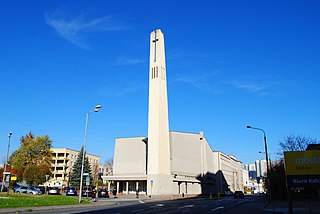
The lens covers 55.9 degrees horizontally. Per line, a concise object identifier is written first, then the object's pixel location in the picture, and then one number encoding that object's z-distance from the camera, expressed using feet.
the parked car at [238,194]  197.75
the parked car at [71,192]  172.51
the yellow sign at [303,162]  57.16
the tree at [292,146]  176.45
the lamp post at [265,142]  90.02
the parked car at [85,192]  179.82
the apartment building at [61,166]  340.65
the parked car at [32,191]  166.34
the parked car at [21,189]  168.76
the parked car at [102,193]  177.44
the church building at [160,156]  184.96
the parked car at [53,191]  176.76
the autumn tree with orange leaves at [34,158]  221.46
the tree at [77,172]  221.05
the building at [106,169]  433.07
